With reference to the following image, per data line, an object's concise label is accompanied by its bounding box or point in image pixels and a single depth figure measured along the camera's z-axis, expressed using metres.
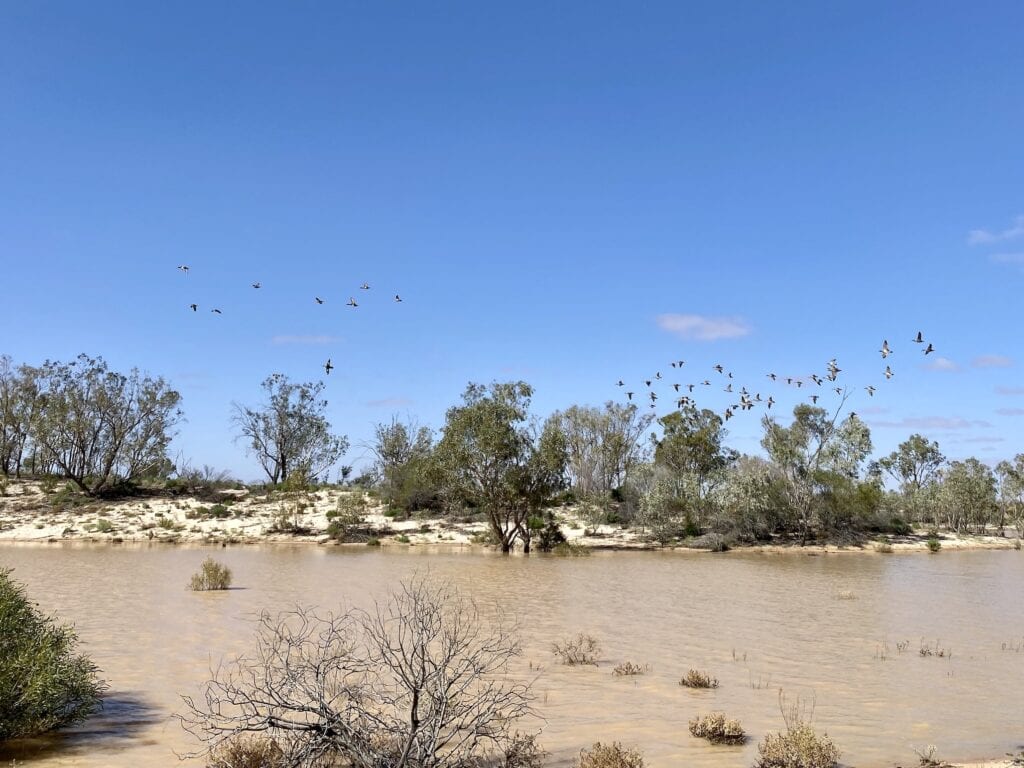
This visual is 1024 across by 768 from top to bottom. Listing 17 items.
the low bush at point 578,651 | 13.60
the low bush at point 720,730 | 9.05
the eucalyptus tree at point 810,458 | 47.84
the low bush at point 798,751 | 7.90
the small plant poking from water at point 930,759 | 8.18
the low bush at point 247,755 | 7.38
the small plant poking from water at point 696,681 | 12.02
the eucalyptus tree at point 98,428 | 51.97
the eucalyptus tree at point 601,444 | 62.28
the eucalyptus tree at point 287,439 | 60.34
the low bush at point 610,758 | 7.48
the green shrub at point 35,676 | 7.97
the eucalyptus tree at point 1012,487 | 71.50
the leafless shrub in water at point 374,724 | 6.35
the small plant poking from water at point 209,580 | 22.92
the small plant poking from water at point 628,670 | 12.83
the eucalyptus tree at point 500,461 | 39.69
